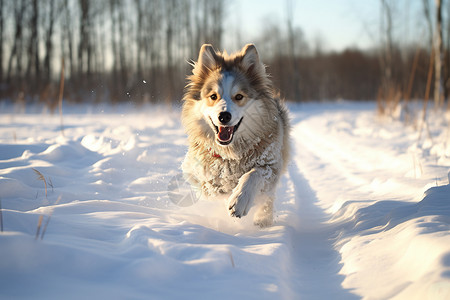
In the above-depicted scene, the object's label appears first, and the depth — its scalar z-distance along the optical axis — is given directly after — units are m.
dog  3.14
